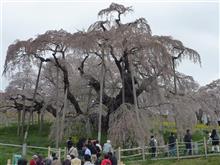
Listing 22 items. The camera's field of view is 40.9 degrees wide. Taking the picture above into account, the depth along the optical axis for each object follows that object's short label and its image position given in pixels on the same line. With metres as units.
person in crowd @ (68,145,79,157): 13.50
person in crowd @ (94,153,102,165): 11.94
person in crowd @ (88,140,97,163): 13.83
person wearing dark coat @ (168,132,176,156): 16.76
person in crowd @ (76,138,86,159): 16.55
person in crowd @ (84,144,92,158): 12.95
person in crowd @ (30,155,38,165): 11.63
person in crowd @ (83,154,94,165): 10.61
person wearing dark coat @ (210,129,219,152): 16.31
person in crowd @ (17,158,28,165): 11.04
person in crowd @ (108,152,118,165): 11.09
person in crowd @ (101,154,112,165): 10.51
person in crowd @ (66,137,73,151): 16.82
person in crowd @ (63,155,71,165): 10.64
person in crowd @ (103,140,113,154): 14.70
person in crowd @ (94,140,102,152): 14.30
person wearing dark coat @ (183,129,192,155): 16.61
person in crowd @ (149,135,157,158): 17.03
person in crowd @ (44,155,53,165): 11.69
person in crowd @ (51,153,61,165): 11.40
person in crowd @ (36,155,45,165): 11.70
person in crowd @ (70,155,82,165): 10.95
